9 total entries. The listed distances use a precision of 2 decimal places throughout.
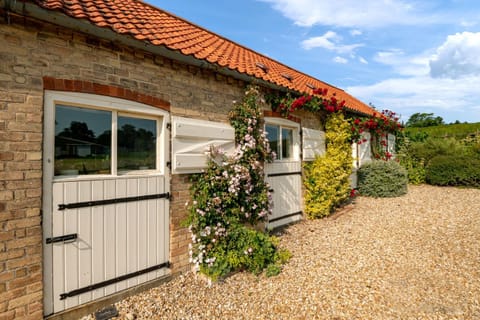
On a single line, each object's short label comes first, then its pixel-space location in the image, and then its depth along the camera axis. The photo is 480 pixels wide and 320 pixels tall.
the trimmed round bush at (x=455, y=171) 11.20
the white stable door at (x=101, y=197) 2.82
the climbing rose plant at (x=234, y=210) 3.83
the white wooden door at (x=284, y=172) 5.88
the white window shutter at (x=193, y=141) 3.80
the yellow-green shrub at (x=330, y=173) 6.82
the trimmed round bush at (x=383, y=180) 9.56
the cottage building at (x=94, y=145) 2.57
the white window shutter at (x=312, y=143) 6.68
